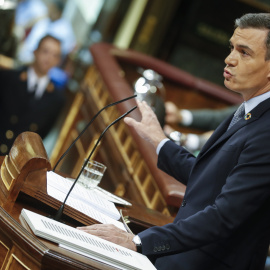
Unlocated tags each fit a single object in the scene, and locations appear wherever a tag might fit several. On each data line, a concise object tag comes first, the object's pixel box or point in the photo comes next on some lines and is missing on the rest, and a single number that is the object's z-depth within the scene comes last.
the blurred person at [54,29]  26.20
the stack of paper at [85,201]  8.46
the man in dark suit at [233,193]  8.26
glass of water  8.80
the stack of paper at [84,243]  8.11
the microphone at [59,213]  8.34
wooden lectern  8.06
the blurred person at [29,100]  12.19
